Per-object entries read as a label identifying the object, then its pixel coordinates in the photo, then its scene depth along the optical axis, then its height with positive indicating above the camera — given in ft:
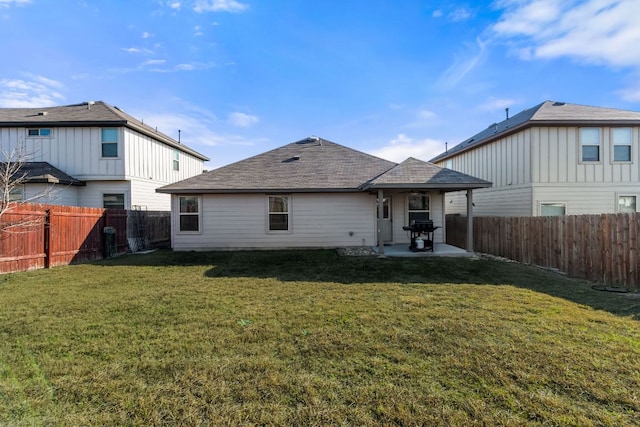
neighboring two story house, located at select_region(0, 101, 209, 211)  46.24 +9.88
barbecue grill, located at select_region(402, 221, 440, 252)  34.58 -2.24
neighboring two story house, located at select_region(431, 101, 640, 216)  41.04 +6.01
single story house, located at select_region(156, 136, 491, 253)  40.19 +0.27
